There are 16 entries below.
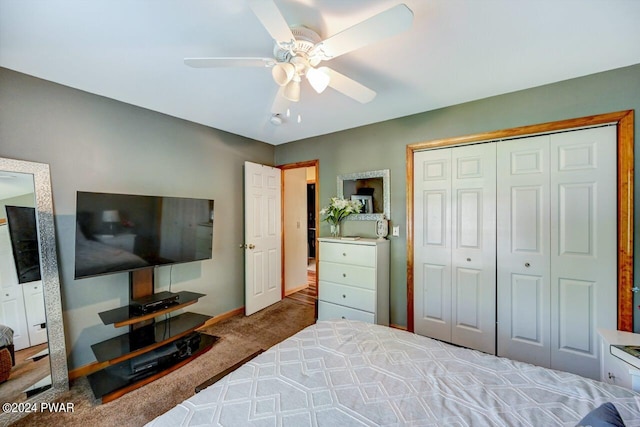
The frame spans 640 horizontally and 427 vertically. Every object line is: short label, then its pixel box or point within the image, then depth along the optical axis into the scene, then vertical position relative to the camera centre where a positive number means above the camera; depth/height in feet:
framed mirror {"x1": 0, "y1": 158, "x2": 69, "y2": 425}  5.82 -1.92
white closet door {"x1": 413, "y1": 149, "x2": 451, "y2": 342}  8.64 -1.08
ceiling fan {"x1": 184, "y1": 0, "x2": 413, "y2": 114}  3.50 +2.71
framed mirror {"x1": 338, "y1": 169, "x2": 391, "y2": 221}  9.89 +0.87
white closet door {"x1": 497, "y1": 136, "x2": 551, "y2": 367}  7.20 -1.10
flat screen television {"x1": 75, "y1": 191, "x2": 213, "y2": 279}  6.62 -0.56
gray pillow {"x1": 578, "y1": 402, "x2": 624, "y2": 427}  2.37 -1.98
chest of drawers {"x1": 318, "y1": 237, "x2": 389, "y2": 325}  8.82 -2.44
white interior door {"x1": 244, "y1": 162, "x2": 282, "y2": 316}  11.27 -1.11
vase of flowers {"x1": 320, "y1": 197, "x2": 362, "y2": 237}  10.30 +0.11
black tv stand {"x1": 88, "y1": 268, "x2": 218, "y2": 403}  6.63 -3.72
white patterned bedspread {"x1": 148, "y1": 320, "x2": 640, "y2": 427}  3.03 -2.44
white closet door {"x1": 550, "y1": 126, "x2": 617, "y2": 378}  6.45 -0.85
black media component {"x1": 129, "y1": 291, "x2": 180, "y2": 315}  7.39 -2.67
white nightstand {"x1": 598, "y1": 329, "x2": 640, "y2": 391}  4.47 -2.89
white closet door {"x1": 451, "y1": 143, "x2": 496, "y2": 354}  7.92 -1.08
